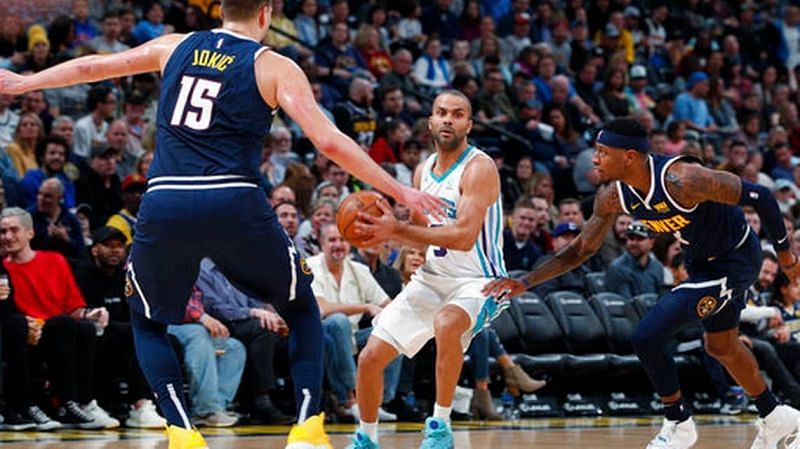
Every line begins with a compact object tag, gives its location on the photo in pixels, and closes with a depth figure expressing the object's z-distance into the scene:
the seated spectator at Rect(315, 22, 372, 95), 16.70
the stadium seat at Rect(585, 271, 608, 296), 14.33
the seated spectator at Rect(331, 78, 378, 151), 15.78
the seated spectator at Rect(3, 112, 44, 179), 12.61
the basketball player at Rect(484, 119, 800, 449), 8.30
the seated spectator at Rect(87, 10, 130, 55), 14.80
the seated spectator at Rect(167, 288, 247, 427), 10.91
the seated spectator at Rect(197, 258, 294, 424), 11.36
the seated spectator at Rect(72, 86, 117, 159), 13.65
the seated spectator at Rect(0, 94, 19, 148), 13.02
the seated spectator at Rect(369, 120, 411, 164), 15.58
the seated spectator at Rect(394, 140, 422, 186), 15.21
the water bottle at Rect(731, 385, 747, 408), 13.81
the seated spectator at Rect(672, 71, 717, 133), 20.67
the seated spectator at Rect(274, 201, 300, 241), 11.93
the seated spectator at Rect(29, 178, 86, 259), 11.50
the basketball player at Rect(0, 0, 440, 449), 6.01
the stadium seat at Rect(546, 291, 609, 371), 13.53
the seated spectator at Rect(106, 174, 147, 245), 11.67
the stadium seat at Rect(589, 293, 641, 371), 13.80
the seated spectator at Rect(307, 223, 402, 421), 11.50
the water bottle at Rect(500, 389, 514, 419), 12.90
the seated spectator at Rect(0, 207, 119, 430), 10.45
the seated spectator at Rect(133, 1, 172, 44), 15.59
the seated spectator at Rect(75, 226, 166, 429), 10.94
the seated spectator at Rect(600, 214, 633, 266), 15.09
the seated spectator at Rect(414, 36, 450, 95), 18.14
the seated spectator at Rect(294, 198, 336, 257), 12.59
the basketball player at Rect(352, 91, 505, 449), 7.94
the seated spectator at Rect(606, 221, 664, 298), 14.30
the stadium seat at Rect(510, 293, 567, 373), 13.12
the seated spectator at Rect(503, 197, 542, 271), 14.05
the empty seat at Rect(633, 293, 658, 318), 14.01
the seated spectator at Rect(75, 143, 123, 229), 12.83
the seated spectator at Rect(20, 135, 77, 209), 12.58
